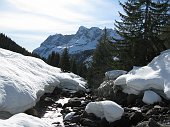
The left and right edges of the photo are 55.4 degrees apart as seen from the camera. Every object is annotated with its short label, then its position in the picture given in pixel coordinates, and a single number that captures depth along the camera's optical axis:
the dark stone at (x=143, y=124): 8.00
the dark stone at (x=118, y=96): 12.96
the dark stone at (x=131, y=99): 12.46
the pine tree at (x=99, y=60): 25.04
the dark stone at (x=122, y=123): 8.98
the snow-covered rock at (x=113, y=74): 15.19
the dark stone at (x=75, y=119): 9.62
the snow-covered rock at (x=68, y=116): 10.10
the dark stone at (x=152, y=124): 7.83
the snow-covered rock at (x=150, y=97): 11.37
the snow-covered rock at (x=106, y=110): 9.16
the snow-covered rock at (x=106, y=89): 13.96
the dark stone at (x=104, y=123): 9.02
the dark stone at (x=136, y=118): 9.16
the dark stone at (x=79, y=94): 17.00
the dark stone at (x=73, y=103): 12.93
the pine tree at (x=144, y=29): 16.63
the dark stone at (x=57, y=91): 17.55
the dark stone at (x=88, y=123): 9.05
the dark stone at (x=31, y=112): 9.70
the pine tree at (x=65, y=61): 36.96
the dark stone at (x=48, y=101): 13.66
